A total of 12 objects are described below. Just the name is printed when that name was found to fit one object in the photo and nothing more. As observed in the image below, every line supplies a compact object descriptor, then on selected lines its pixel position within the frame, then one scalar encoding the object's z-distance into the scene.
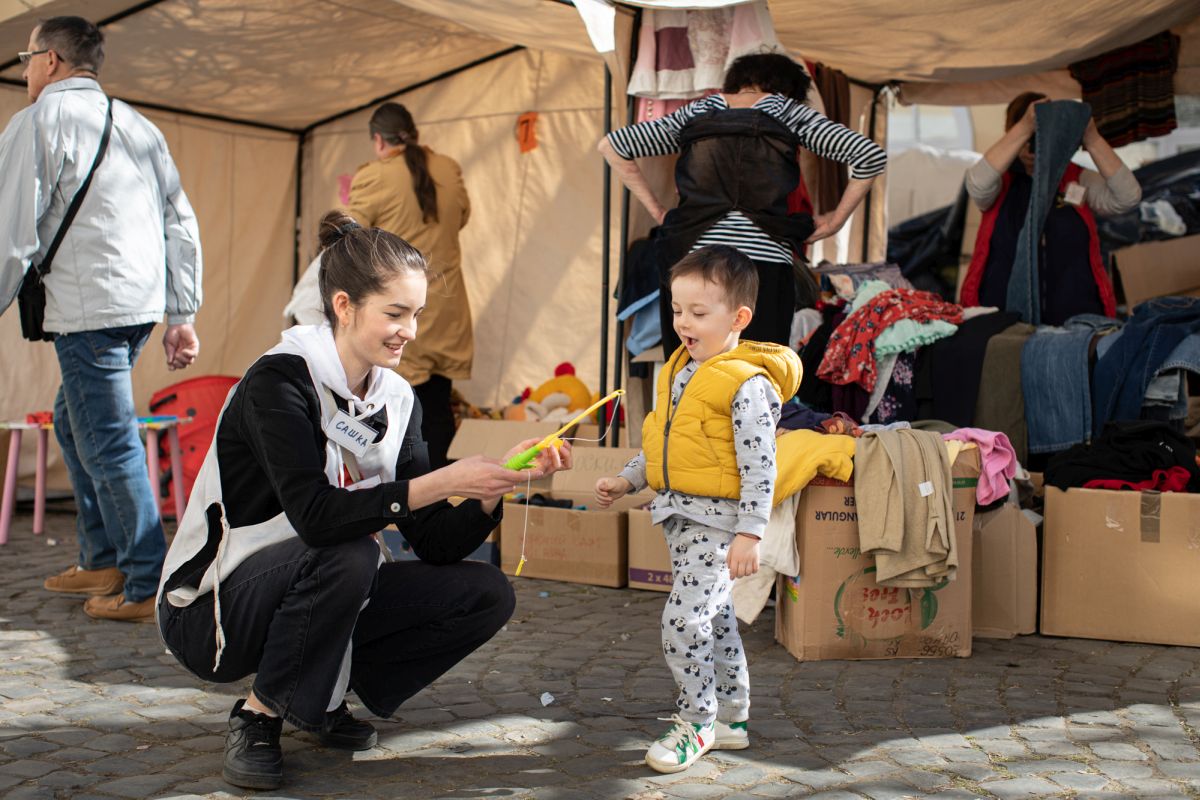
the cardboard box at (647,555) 5.05
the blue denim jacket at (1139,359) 4.77
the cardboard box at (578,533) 5.18
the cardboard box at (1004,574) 4.41
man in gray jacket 4.21
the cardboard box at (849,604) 4.11
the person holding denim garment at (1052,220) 5.69
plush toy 6.88
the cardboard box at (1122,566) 4.24
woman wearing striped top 4.78
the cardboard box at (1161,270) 6.05
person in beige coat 6.45
